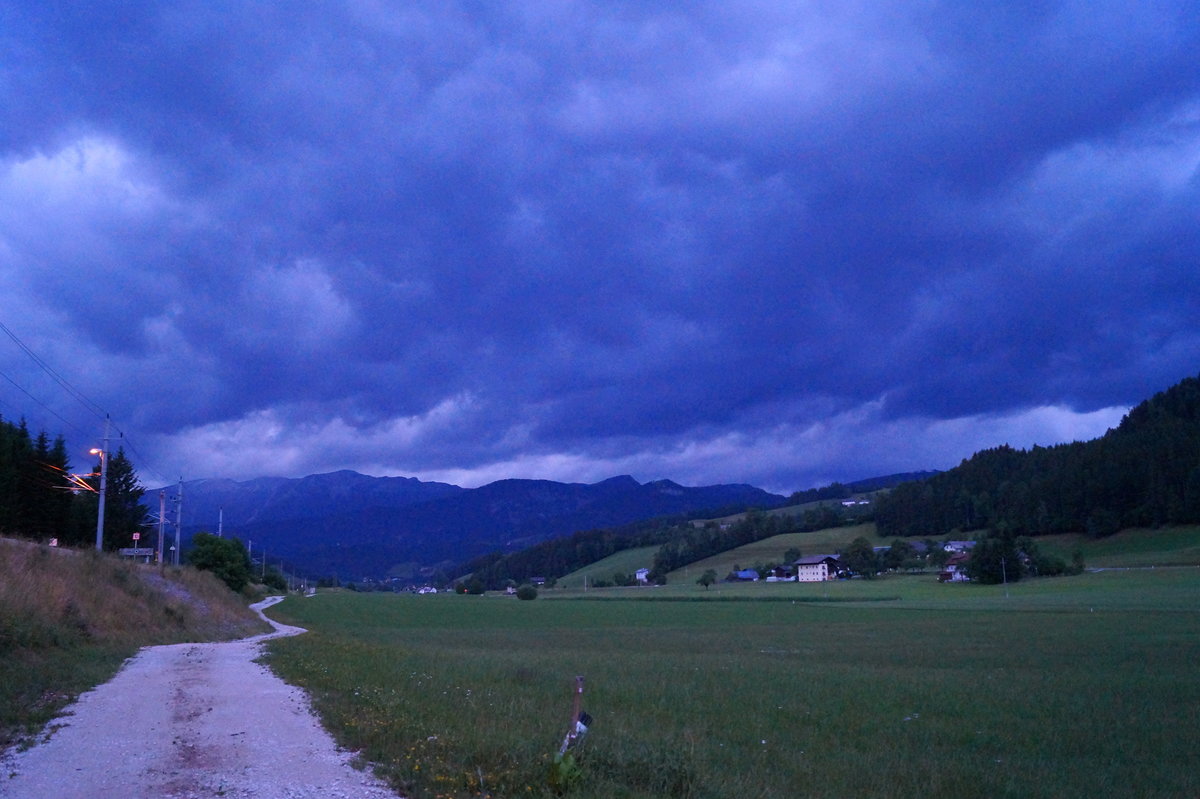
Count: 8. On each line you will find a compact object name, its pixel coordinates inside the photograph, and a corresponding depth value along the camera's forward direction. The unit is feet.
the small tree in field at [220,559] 298.35
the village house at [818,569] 572.51
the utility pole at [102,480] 178.29
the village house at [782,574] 573.74
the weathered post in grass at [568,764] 32.48
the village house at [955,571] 457.68
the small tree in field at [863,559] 536.42
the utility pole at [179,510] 271.08
